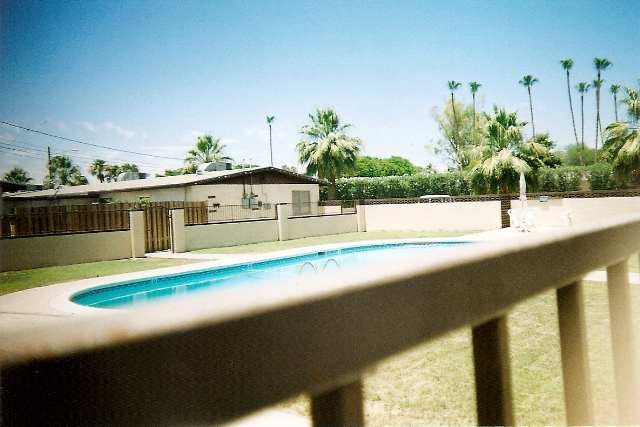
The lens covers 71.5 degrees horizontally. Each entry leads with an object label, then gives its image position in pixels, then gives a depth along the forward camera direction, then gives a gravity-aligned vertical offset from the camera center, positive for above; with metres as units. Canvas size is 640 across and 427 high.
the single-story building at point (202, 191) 28.41 +1.85
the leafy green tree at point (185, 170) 53.41 +6.95
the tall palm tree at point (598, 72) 58.69 +16.09
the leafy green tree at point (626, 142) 26.80 +2.94
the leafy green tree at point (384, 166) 80.75 +7.15
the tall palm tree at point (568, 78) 62.34 +16.70
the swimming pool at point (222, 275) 10.97 -1.84
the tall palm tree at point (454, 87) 54.78 +13.83
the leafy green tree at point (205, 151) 59.47 +8.67
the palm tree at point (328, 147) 38.81 +5.37
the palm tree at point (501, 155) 25.20 +2.45
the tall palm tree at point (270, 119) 70.38 +14.58
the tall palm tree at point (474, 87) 58.02 +14.66
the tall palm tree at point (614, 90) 58.96 +13.43
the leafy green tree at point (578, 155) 59.32 +5.18
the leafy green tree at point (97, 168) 70.42 +8.63
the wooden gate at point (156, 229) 20.09 -0.49
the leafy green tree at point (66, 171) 59.02 +7.47
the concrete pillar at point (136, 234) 18.66 -0.62
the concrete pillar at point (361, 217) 28.17 -0.72
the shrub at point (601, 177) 32.65 +1.02
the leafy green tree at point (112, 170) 71.50 +8.23
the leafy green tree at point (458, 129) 54.30 +8.69
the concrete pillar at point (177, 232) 19.81 -0.66
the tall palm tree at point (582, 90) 65.06 +15.06
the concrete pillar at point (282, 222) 24.24 -0.62
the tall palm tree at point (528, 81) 62.56 +16.28
